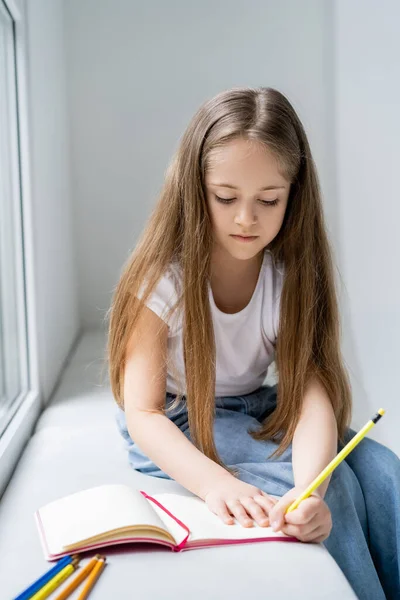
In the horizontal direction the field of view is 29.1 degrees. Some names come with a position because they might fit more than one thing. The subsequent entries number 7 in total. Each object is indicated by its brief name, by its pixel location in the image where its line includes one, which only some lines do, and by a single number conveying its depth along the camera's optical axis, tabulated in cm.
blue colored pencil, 78
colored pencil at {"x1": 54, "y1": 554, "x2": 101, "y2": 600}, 77
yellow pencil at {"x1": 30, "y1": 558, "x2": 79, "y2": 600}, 77
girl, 106
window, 155
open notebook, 86
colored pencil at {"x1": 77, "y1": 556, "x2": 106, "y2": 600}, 78
